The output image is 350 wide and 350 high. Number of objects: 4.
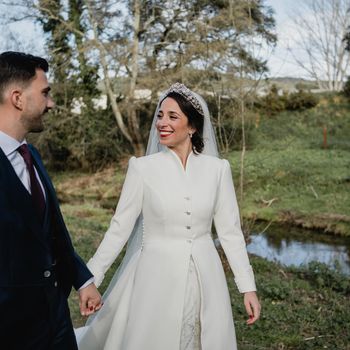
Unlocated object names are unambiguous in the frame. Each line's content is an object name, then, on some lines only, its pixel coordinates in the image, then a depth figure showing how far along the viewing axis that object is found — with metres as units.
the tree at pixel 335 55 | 44.44
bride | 3.28
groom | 2.28
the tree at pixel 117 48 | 21.44
